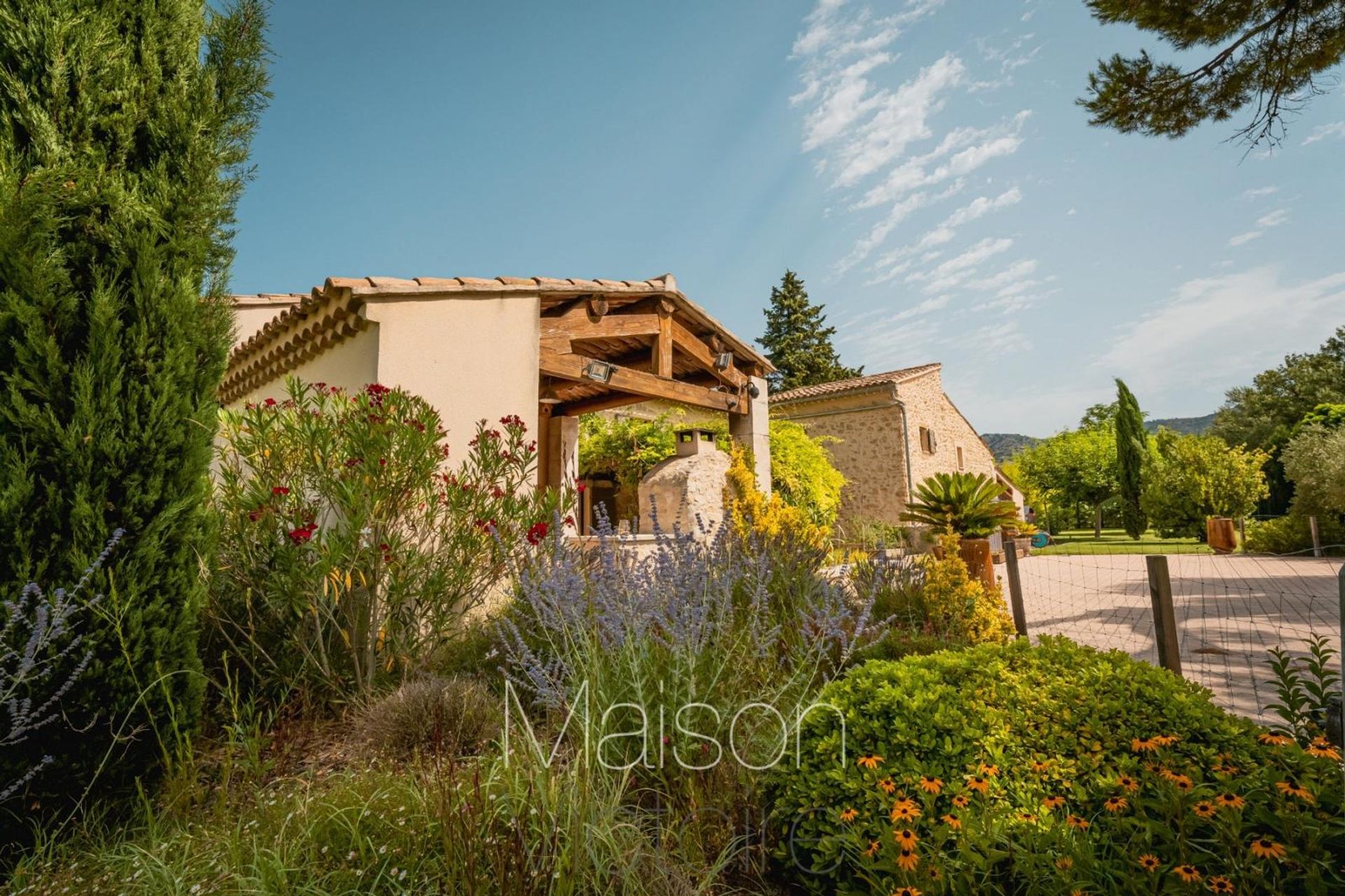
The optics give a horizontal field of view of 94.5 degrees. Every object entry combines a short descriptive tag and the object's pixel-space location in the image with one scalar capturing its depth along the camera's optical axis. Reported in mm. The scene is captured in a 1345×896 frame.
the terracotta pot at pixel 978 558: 5766
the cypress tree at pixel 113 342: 2359
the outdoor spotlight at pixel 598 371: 6531
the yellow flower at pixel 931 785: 1660
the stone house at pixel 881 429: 15891
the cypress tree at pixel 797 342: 25828
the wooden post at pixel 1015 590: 4816
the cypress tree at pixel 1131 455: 21203
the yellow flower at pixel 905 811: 1551
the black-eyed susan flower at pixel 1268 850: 1267
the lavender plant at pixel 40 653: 2061
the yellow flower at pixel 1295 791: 1408
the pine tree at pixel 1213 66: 4629
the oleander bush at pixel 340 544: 3359
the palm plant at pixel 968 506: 6859
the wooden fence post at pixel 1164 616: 3586
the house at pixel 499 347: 5266
